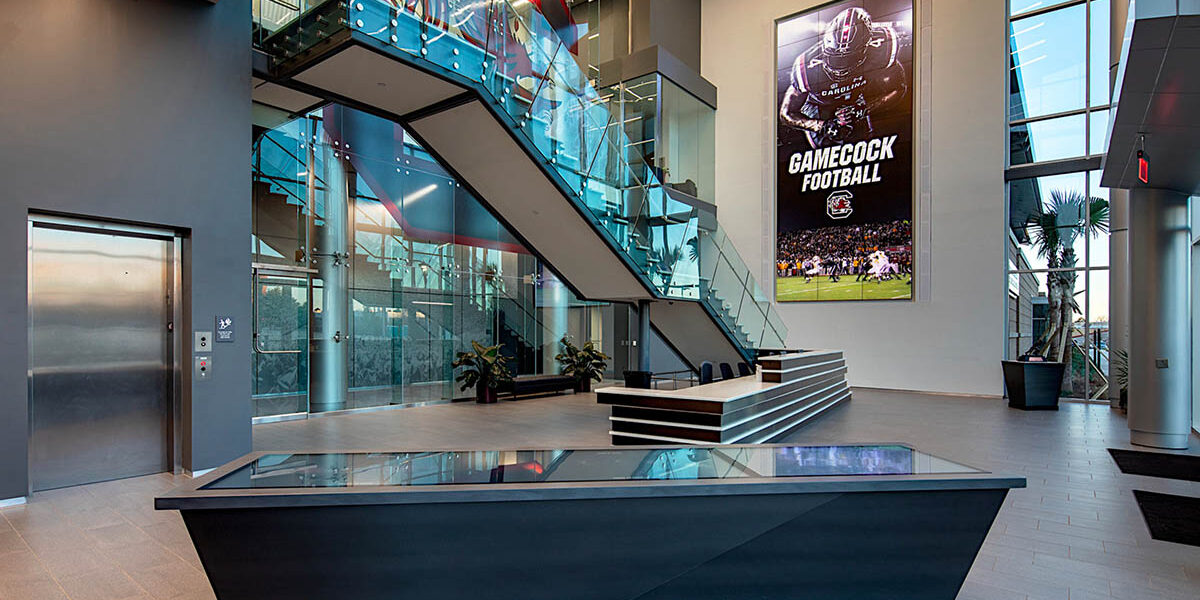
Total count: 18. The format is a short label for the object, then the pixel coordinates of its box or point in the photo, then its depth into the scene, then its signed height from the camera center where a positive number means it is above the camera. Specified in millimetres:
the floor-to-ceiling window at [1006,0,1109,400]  12539 +2007
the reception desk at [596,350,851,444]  6938 -1310
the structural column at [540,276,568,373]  14492 -545
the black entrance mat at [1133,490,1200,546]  4520 -1677
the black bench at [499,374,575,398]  12266 -1732
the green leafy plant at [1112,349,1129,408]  10969 -1340
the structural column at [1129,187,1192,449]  7504 -235
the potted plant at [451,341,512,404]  11930 -1411
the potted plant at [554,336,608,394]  13766 -1455
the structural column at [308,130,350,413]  10516 -44
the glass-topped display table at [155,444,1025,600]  2271 -844
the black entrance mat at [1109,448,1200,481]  6402 -1775
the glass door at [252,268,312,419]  9797 -717
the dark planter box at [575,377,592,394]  13719 -1916
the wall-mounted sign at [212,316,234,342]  6184 -315
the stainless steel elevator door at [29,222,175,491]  5559 -531
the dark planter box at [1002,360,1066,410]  11344 -1610
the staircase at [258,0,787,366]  6523 +2009
